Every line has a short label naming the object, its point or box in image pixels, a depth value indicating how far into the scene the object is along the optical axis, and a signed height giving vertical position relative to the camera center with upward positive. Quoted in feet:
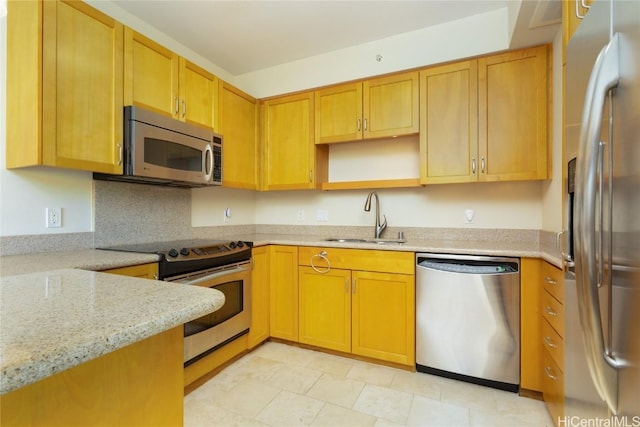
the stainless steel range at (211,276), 5.87 -1.34
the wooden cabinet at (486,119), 6.78 +2.24
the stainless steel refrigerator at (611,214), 2.32 +0.00
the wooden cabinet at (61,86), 4.80 +2.14
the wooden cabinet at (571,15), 3.38 +2.40
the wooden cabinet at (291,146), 9.10 +2.08
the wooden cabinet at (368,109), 7.87 +2.87
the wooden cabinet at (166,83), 6.07 +2.94
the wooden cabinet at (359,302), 7.02 -2.18
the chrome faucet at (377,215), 8.70 -0.03
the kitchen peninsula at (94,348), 1.42 -0.65
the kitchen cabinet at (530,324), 5.97 -2.19
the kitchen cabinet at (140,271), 4.82 -0.95
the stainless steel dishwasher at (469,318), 6.15 -2.20
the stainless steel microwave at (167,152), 5.90 +1.34
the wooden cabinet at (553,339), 4.72 -2.13
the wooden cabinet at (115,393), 1.70 -1.17
